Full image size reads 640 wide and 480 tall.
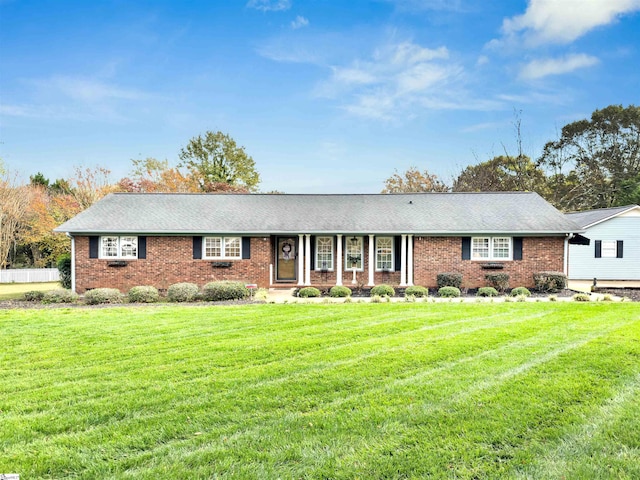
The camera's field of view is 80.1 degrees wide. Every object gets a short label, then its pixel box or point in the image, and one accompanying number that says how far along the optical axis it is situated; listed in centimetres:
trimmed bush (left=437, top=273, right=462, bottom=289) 1509
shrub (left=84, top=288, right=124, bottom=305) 1214
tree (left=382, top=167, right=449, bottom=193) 3794
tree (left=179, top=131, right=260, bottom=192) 3784
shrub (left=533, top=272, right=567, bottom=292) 1467
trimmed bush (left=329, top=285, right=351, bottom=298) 1382
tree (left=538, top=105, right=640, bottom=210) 3578
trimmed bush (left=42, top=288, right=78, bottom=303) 1237
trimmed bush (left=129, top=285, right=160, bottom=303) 1254
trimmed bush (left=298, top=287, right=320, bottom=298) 1367
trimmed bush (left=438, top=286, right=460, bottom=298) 1380
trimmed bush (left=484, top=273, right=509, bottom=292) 1509
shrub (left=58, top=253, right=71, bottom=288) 1656
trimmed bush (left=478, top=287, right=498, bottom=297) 1402
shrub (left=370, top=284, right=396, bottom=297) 1414
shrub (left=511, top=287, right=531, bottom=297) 1388
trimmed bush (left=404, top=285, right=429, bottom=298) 1384
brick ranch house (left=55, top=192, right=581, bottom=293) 1555
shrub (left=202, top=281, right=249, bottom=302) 1263
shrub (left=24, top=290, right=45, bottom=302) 1267
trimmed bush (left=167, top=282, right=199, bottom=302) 1267
